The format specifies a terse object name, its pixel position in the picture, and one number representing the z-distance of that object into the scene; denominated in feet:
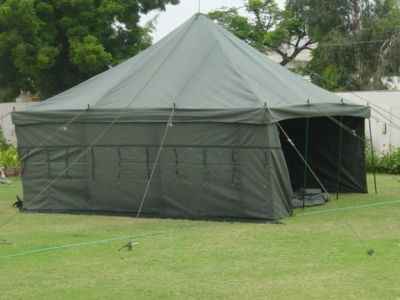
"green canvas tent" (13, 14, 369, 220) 37.22
